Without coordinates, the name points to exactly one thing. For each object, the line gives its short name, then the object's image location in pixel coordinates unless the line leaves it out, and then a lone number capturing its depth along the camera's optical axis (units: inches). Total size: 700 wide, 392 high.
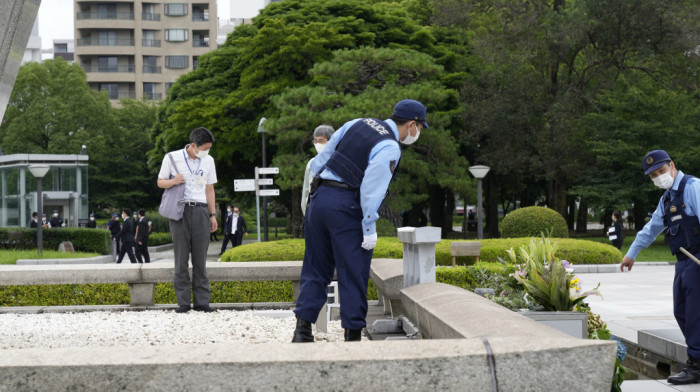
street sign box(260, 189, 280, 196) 946.7
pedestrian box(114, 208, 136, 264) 887.7
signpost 940.6
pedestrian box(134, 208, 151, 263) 909.2
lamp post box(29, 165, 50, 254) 917.2
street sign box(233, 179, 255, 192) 947.3
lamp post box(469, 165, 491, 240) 933.8
